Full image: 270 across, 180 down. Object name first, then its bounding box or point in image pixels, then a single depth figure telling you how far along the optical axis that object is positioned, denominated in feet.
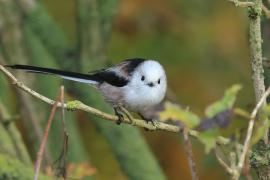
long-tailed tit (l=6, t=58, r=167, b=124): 32.24
